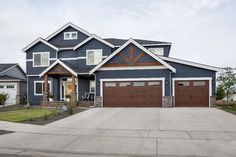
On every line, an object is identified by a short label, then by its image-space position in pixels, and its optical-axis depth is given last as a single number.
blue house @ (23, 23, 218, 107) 19.17
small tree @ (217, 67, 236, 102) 31.00
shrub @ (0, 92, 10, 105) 23.91
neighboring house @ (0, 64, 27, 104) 25.53
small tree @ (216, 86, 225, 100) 29.58
